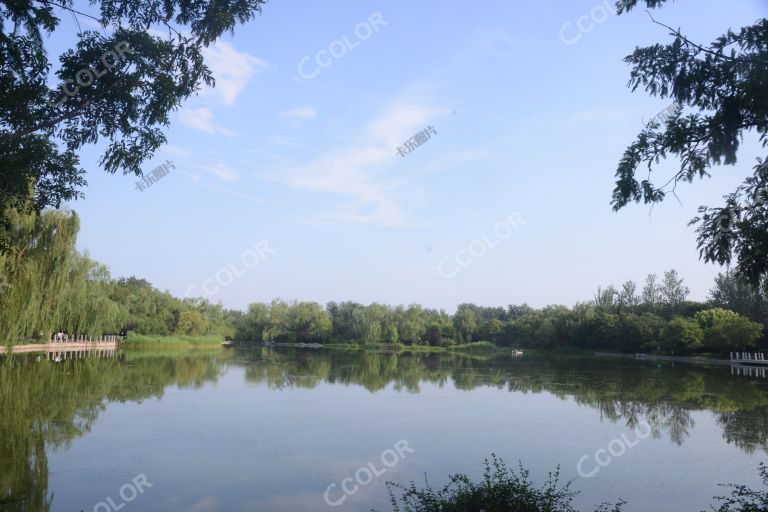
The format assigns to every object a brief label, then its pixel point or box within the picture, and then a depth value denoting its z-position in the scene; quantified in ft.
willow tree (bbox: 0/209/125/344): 43.31
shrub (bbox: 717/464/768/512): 13.55
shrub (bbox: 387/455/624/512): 12.86
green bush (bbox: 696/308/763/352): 101.76
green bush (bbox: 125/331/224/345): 132.98
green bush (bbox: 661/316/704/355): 114.32
